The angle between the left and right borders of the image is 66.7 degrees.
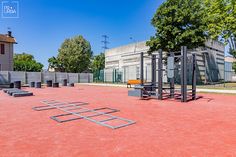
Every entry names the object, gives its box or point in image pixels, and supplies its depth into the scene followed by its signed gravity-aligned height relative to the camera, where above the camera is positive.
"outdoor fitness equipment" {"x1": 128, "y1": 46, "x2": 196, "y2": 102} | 10.07 -0.13
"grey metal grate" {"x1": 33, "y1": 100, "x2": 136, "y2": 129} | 5.47 -1.30
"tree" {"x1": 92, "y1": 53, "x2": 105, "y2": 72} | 62.22 +5.97
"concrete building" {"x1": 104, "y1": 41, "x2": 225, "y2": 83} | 29.30 +3.17
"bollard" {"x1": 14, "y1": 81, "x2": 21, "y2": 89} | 19.79 -0.51
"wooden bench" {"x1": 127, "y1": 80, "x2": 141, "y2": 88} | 21.11 -0.34
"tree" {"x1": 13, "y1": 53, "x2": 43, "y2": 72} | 50.00 +3.74
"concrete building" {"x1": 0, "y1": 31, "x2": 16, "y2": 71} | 31.11 +4.80
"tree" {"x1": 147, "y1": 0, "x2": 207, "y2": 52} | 22.19 +6.84
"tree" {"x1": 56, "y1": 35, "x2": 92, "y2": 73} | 45.94 +6.44
